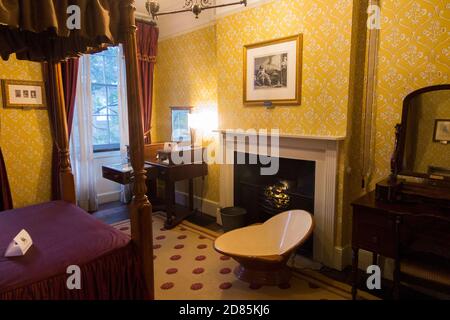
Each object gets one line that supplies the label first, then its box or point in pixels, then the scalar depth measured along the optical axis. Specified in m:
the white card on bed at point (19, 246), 1.62
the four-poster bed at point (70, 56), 1.43
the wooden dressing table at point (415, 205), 1.90
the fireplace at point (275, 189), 3.01
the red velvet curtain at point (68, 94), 3.73
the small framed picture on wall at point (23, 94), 3.37
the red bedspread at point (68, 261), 1.46
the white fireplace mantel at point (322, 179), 2.63
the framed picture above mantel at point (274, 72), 2.81
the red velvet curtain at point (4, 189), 3.27
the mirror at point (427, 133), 2.15
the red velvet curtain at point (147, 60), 4.31
